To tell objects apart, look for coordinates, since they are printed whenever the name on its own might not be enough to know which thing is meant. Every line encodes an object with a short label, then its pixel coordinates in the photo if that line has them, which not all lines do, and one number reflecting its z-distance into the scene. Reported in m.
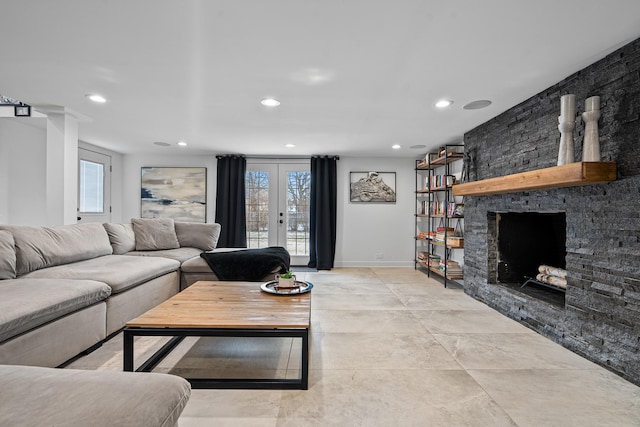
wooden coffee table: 1.77
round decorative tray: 2.44
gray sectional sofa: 1.82
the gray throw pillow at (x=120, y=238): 3.80
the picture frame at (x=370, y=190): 6.12
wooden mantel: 2.04
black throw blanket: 3.47
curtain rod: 6.08
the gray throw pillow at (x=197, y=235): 4.57
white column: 3.54
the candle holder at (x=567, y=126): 2.29
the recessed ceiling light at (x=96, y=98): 2.96
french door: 6.11
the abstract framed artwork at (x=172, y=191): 6.10
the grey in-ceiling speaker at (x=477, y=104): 3.05
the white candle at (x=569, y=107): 2.28
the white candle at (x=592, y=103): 2.16
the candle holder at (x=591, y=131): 2.13
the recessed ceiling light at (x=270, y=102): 3.02
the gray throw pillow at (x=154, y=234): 4.14
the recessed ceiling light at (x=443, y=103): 3.03
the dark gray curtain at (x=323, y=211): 5.87
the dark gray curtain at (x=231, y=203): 5.92
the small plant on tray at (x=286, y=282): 2.55
